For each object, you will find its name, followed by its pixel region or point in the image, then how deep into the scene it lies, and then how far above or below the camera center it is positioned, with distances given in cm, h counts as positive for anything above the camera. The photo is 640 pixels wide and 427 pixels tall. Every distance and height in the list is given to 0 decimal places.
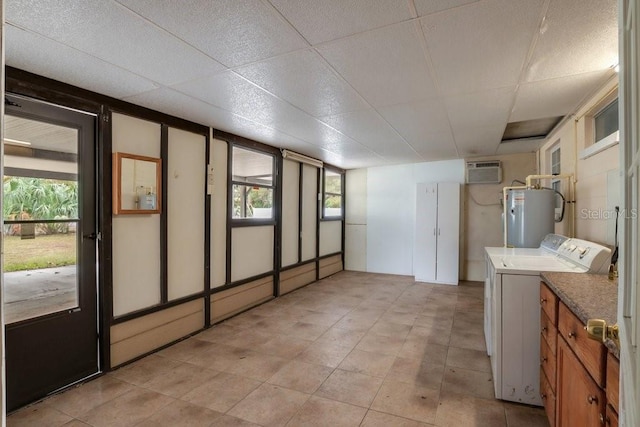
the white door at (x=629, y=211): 60 +0
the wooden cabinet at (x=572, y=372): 111 -72
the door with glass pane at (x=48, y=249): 218 -31
